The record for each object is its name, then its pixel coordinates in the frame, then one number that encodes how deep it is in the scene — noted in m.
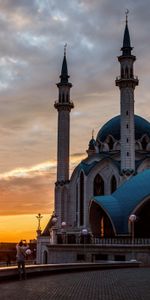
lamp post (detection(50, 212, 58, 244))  36.31
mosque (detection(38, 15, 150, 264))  41.09
